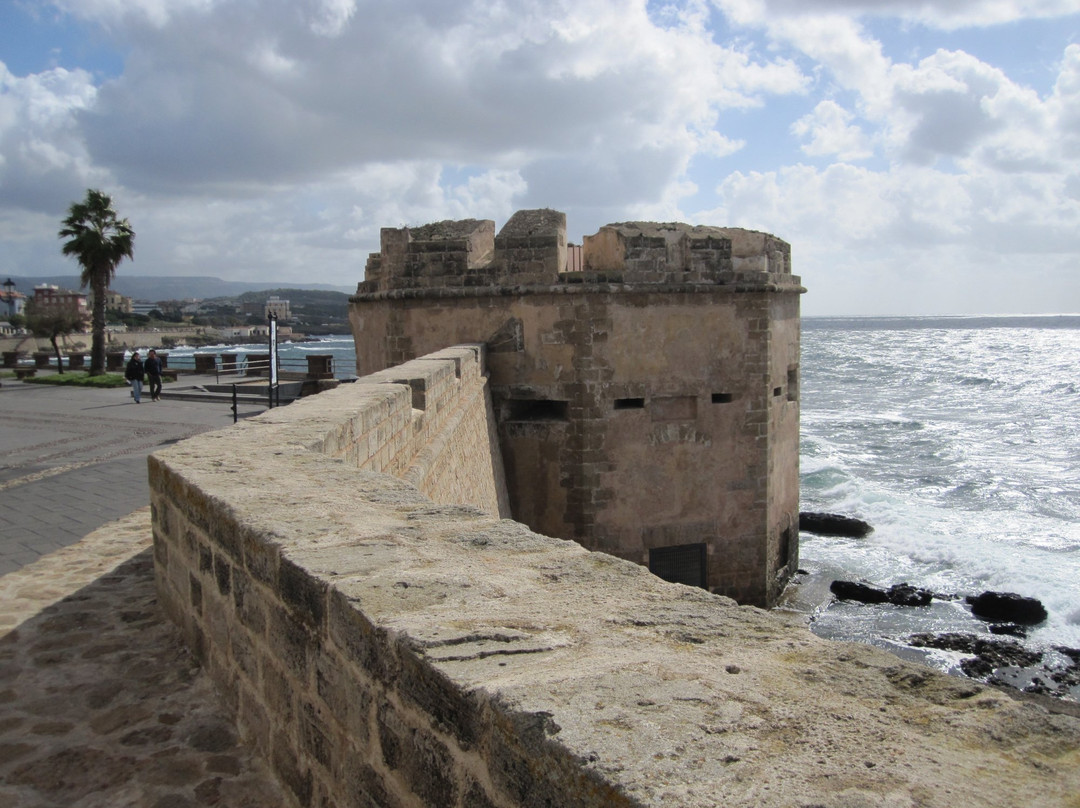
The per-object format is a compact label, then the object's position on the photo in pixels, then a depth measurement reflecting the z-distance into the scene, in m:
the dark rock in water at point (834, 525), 18.09
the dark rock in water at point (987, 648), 11.77
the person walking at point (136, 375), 19.06
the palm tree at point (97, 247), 26.36
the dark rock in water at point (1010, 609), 13.42
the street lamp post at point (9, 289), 44.62
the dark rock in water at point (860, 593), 13.94
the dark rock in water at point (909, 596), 14.00
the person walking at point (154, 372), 19.50
